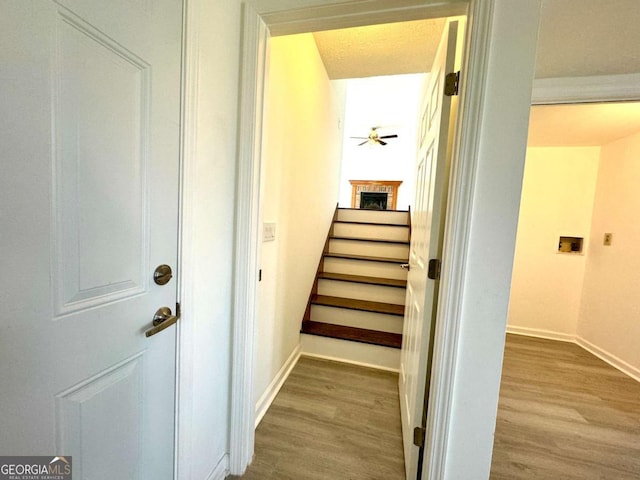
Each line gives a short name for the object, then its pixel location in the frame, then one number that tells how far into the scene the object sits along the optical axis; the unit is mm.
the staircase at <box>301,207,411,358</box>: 2467
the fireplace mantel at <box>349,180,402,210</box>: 7434
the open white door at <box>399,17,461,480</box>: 1094
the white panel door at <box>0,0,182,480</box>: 490
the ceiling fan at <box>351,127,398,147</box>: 5625
